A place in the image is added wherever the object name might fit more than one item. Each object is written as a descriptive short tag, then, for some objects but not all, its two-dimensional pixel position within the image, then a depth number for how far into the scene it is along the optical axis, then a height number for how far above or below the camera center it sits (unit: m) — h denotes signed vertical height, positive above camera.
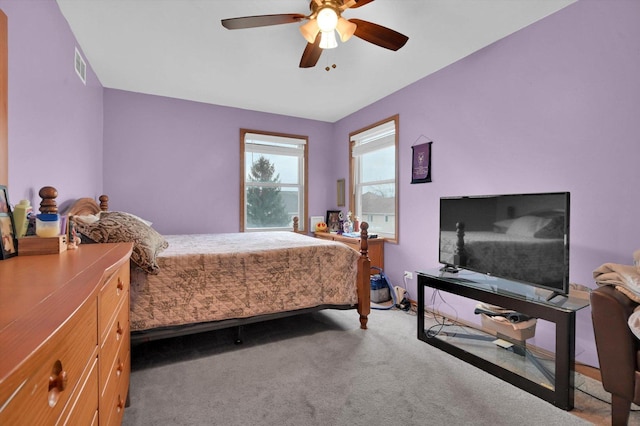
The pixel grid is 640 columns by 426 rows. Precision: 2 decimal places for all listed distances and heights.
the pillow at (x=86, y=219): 1.95 -0.08
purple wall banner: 3.38 +0.52
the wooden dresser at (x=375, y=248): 3.93 -0.49
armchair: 1.53 -0.69
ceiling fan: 1.86 +1.17
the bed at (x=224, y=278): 2.12 -0.56
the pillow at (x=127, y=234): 1.92 -0.17
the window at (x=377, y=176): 4.02 +0.46
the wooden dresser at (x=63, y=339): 0.43 -0.26
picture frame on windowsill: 4.89 -0.19
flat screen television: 1.94 -0.19
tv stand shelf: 1.78 -0.86
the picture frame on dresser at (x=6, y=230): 1.17 -0.10
